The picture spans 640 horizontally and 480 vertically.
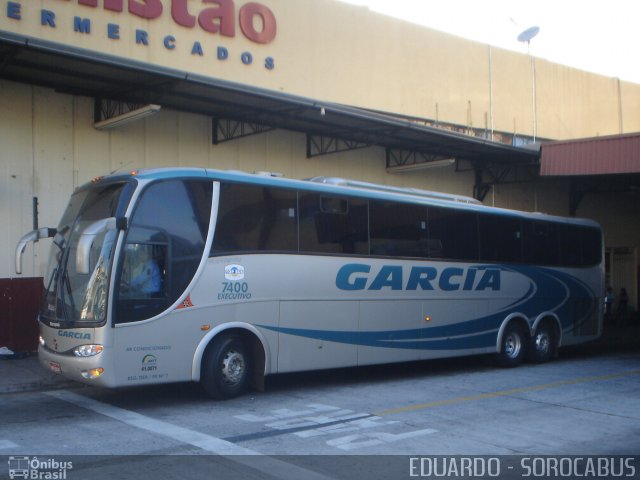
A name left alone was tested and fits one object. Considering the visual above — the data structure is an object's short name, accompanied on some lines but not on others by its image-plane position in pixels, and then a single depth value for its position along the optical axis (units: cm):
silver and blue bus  1040
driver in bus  1043
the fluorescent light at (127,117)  1498
